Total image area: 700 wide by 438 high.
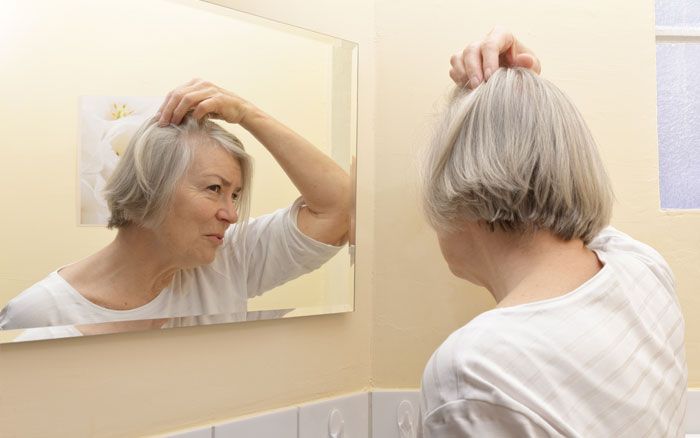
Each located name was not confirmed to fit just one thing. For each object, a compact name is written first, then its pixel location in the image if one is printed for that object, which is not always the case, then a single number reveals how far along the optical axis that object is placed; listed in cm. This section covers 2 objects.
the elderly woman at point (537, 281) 70
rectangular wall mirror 97
